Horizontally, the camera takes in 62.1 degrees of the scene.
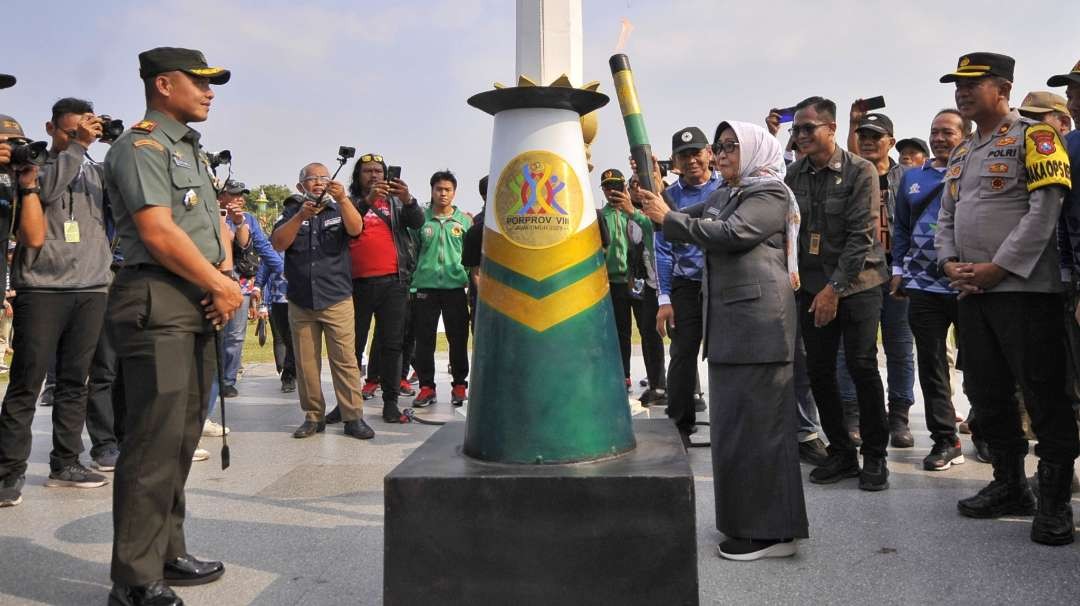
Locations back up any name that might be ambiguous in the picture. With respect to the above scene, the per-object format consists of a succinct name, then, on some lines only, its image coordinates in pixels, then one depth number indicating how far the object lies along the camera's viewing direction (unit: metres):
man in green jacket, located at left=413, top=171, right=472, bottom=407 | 7.53
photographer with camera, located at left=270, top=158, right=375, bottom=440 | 6.28
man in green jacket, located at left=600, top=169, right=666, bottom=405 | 7.68
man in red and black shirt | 6.87
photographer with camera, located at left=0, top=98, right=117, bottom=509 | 4.57
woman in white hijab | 3.58
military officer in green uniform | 3.08
